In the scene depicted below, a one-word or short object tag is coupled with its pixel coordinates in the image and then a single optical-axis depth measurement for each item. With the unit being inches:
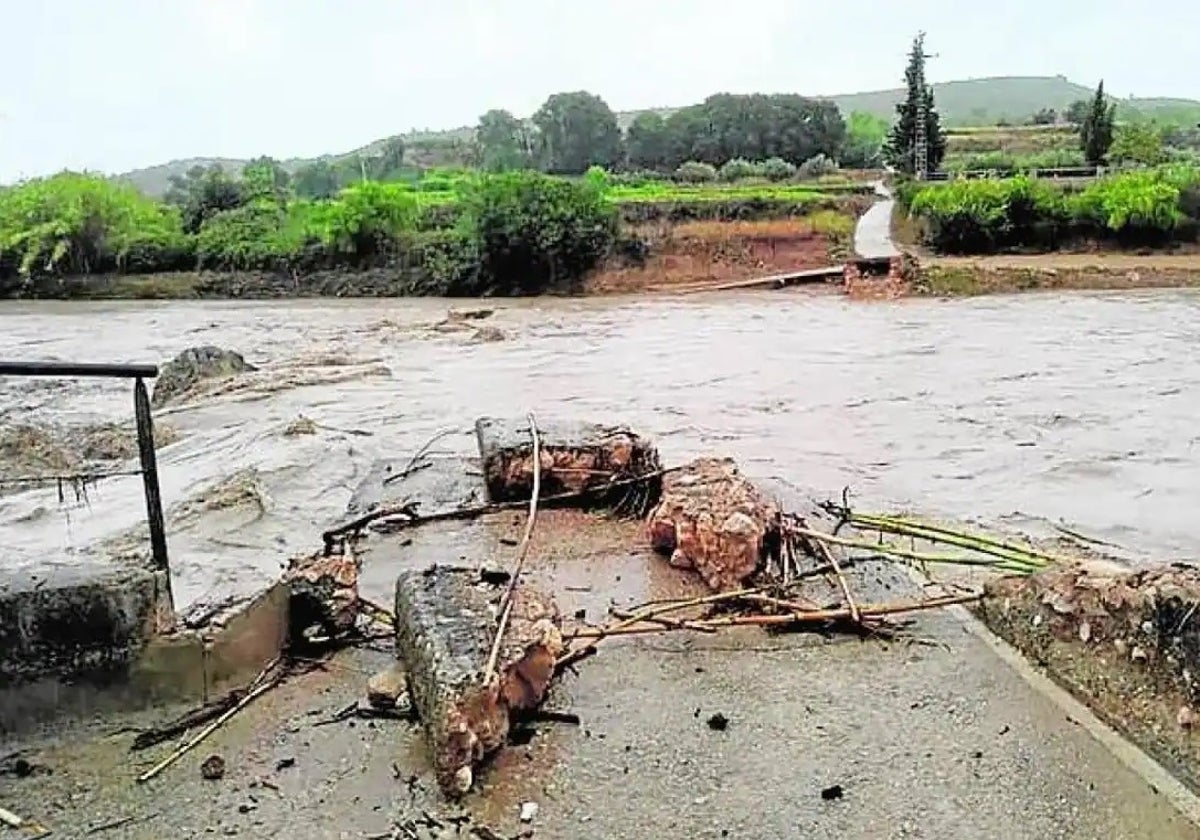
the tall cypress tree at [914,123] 2204.7
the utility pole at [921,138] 2112.5
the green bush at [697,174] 2458.2
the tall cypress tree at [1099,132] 2049.7
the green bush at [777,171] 2380.7
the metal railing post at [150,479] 191.3
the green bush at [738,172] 2413.9
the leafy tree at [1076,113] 3574.8
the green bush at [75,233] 1546.5
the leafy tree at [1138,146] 1908.2
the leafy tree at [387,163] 3673.7
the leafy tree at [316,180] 3375.5
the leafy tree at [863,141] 2983.0
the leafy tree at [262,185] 1926.7
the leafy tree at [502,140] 3595.0
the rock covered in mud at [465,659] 159.3
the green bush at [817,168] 2469.2
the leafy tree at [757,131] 3159.5
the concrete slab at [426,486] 315.3
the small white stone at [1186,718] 166.2
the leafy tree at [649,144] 3284.9
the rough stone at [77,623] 178.2
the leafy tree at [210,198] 1812.3
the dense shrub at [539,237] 1353.3
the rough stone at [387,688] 183.8
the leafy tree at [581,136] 3430.1
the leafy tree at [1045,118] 3627.0
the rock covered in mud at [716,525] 237.8
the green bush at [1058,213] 1328.7
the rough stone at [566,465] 304.3
